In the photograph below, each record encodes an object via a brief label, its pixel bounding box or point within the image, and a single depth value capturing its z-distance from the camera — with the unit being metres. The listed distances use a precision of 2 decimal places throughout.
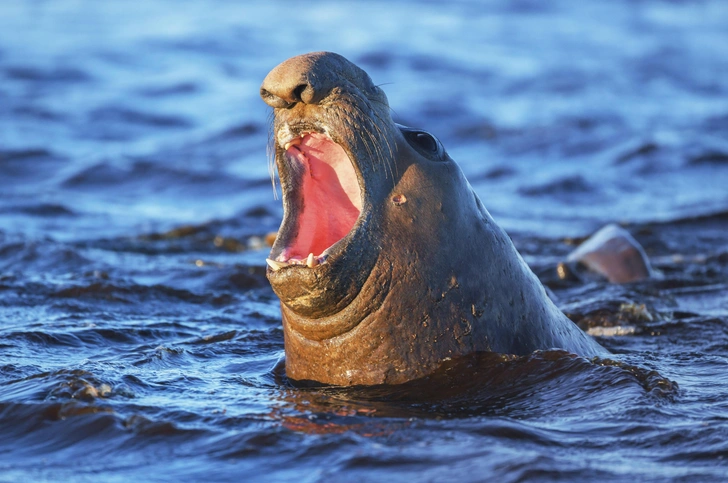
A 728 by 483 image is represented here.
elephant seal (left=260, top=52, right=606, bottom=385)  9.06
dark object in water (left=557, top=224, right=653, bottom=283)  17.62
